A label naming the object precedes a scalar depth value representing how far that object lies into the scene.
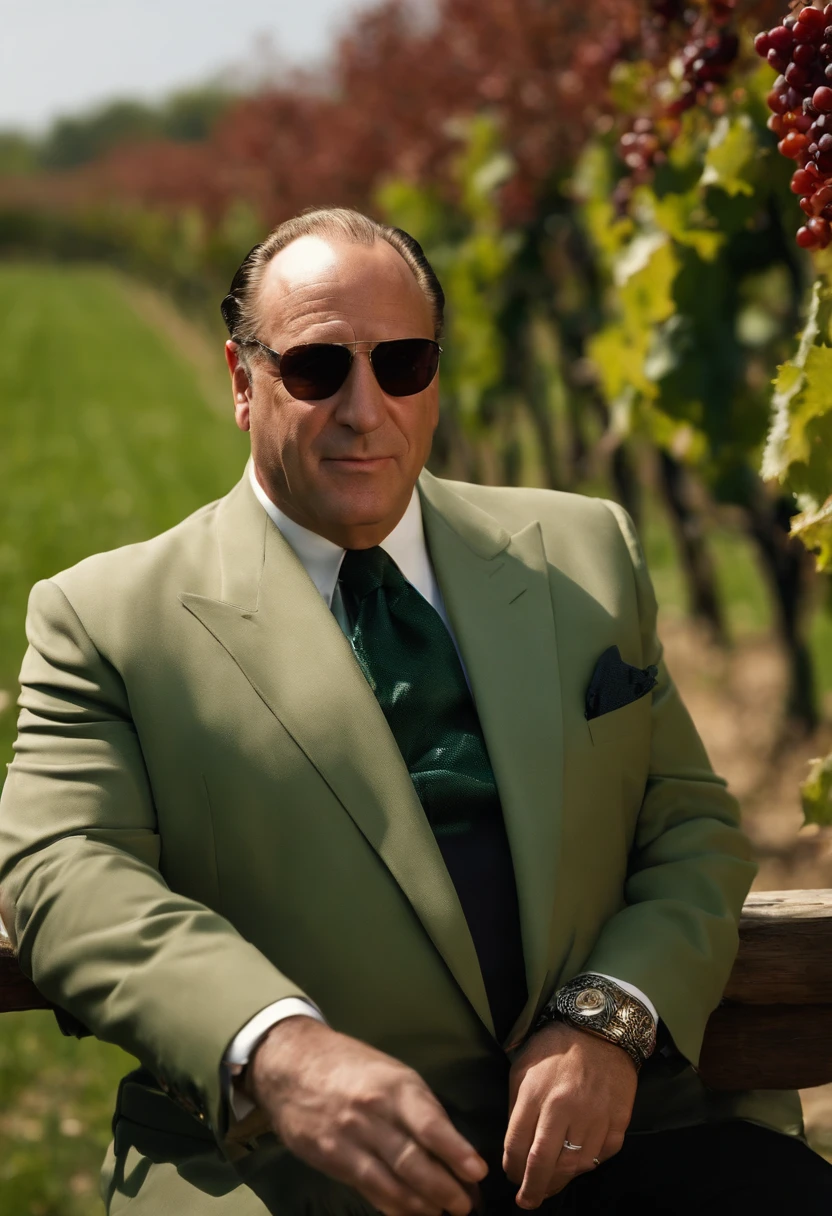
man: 3.89
